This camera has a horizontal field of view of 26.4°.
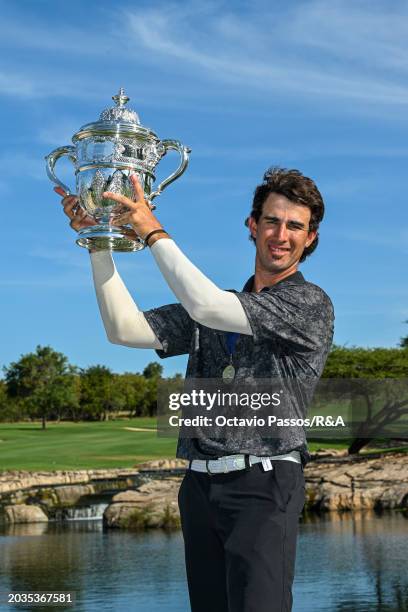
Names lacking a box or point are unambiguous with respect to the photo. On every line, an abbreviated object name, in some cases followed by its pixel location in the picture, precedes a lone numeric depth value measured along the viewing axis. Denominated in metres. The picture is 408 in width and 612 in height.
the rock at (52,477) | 24.15
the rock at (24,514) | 17.55
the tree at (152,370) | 99.74
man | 2.84
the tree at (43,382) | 68.50
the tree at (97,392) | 75.12
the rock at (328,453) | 30.70
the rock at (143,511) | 15.12
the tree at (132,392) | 78.06
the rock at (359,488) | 16.83
